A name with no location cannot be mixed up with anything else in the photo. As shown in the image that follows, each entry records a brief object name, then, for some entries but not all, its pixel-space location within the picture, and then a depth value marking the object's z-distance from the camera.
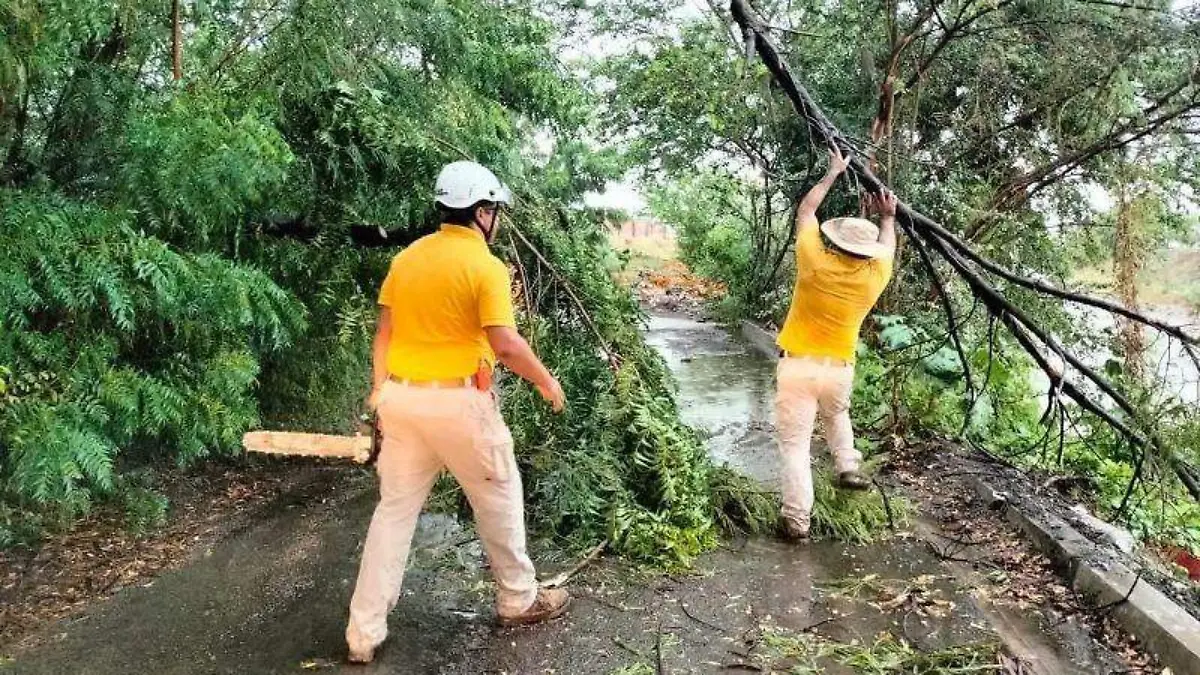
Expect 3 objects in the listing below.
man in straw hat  5.43
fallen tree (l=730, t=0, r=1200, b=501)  4.86
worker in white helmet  3.81
